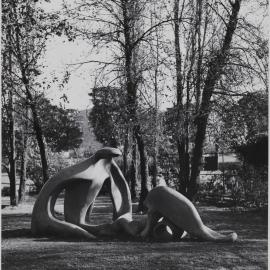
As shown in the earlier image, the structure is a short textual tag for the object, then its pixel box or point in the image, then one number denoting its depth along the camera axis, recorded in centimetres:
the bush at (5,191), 3107
